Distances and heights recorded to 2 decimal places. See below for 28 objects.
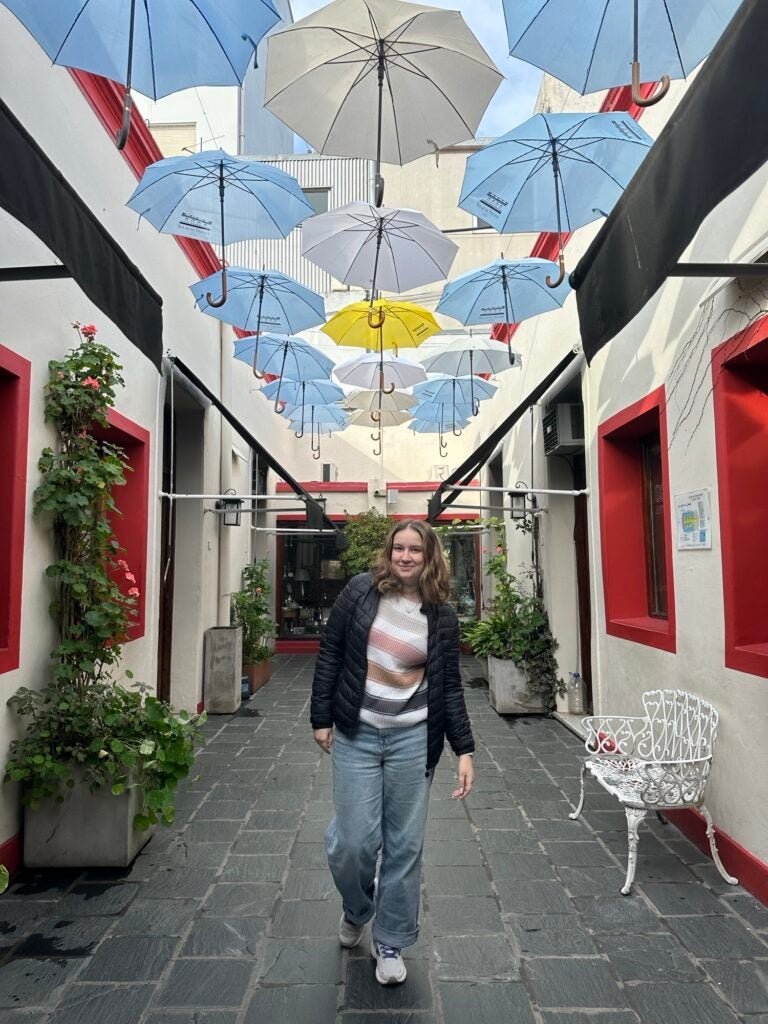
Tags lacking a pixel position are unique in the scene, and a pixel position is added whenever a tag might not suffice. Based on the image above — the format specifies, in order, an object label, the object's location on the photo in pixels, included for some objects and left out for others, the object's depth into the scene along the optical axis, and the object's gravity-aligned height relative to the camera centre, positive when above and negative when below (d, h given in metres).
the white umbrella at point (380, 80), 4.05 +3.14
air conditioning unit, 6.63 +1.34
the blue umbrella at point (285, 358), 8.11 +2.64
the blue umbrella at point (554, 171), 4.60 +2.88
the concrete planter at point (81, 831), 3.46 -1.37
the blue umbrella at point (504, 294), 6.42 +2.65
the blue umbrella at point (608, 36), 3.44 +2.85
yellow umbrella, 7.85 +2.86
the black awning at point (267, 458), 6.43 +1.13
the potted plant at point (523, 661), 7.29 -1.09
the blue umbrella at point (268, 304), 6.90 +2.81
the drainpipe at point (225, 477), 8.10 +1.08
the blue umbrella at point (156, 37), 3.34 +2.79
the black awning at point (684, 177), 1.73 +1.13
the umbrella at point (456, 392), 9.70 +2.56
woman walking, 2.47 -0.59
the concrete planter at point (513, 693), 7.29 -1.44
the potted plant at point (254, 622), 8.66 -0.76
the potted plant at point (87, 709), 3.42 -0.77
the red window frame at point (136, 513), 5.24 +0.42
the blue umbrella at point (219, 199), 4.93 +2.90
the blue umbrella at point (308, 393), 9.96 +2.60
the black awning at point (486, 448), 6.30 +1.11
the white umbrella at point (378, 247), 6.34 +3.08
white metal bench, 3.32 -1.10
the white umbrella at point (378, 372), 9.21 +2.70
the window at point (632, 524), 5.16 +0.29
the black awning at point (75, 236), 1.93 +1.11
